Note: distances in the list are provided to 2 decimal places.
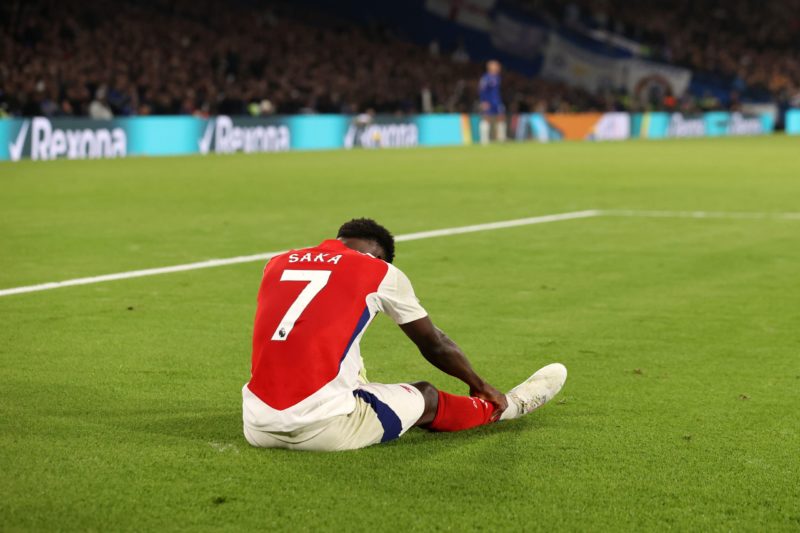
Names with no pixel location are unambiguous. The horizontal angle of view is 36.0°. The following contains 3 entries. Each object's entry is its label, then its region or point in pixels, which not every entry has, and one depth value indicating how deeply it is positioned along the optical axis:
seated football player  5.21
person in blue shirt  40.00
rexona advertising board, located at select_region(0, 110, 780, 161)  29.91
